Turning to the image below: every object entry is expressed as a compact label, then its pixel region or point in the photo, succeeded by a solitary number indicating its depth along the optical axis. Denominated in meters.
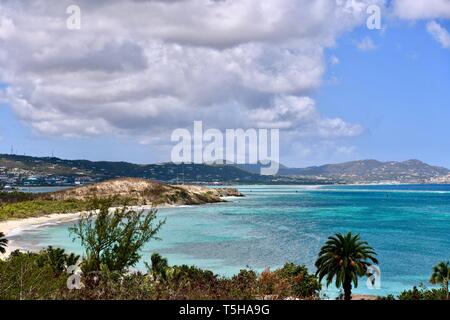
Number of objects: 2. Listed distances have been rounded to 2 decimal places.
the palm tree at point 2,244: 62.42
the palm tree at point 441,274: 45.50
